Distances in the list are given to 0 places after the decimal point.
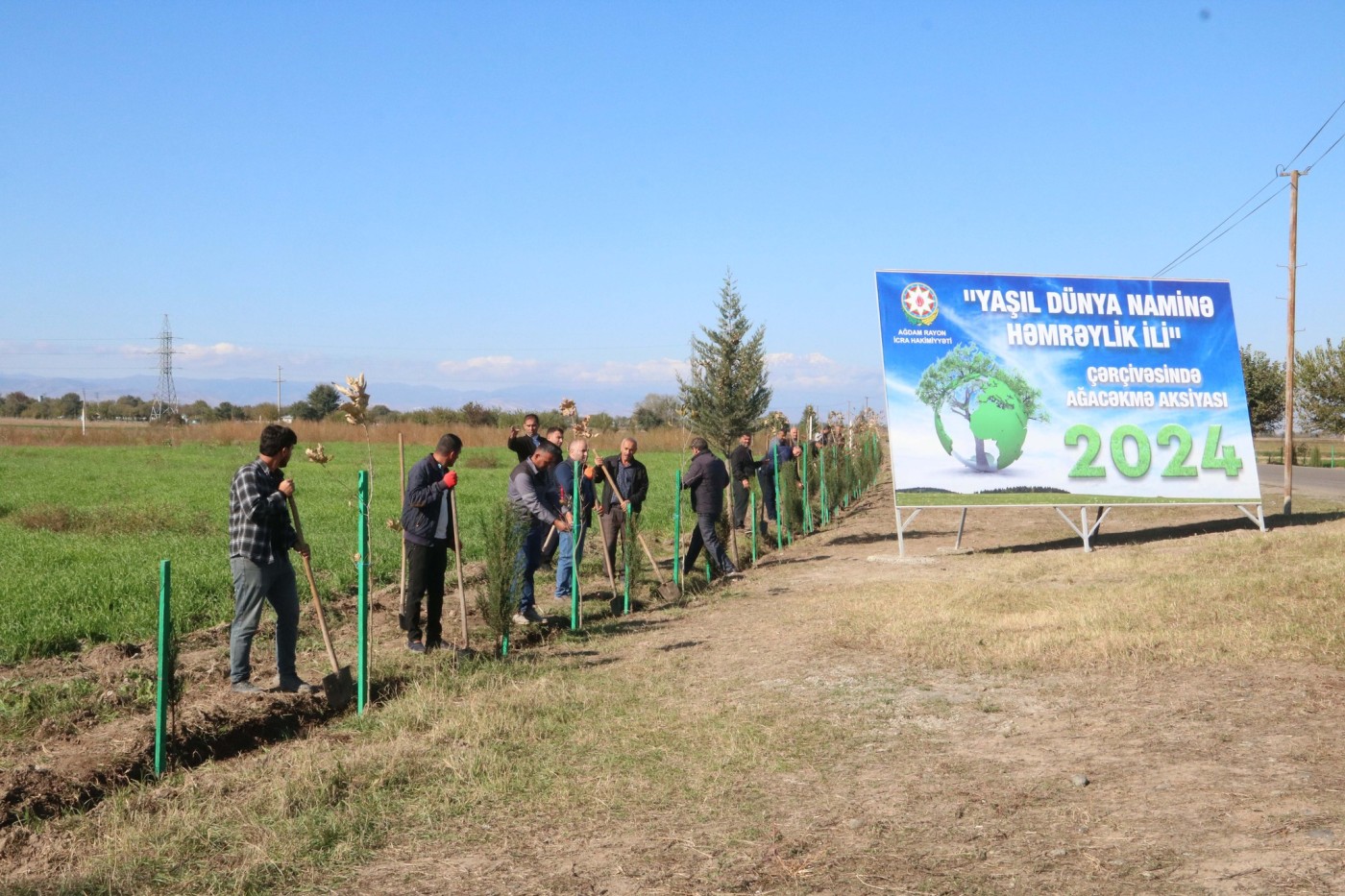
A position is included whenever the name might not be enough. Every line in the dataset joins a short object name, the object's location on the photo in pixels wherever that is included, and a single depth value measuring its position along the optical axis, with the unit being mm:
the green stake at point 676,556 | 12797
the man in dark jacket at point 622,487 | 12062
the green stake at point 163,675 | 5980
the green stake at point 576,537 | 10211
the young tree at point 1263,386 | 63906
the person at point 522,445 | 10852
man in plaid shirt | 7137
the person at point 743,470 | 16031
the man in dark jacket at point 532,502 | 10023
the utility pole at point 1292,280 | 23609
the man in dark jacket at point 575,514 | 10781
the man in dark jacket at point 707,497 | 13570
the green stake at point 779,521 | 17156
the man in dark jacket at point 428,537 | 8766
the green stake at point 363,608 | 7062
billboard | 14766
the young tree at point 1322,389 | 56094
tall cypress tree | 42625
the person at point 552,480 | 11016
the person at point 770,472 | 17906
